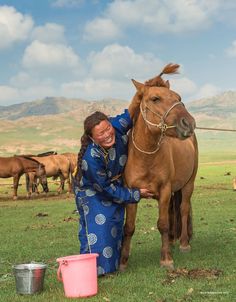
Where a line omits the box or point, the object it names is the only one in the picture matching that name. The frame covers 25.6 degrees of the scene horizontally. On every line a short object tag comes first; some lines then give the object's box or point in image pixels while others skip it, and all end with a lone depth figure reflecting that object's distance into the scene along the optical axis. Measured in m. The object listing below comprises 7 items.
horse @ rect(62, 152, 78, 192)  26.30
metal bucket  5.89
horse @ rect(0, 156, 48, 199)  24.48
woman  6.54
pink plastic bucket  5.79
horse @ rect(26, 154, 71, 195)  25.88
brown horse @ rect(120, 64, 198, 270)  6.31
